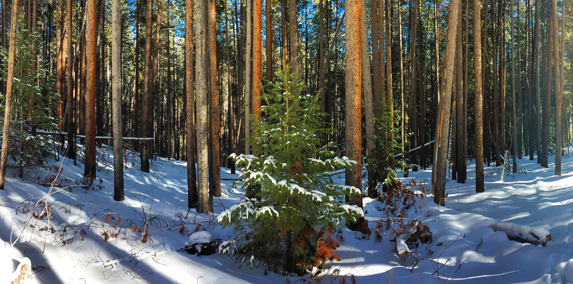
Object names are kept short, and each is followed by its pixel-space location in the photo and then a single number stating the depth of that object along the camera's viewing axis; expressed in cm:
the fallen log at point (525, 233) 496
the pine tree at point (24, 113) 776
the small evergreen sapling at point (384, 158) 920
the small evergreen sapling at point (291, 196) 496
